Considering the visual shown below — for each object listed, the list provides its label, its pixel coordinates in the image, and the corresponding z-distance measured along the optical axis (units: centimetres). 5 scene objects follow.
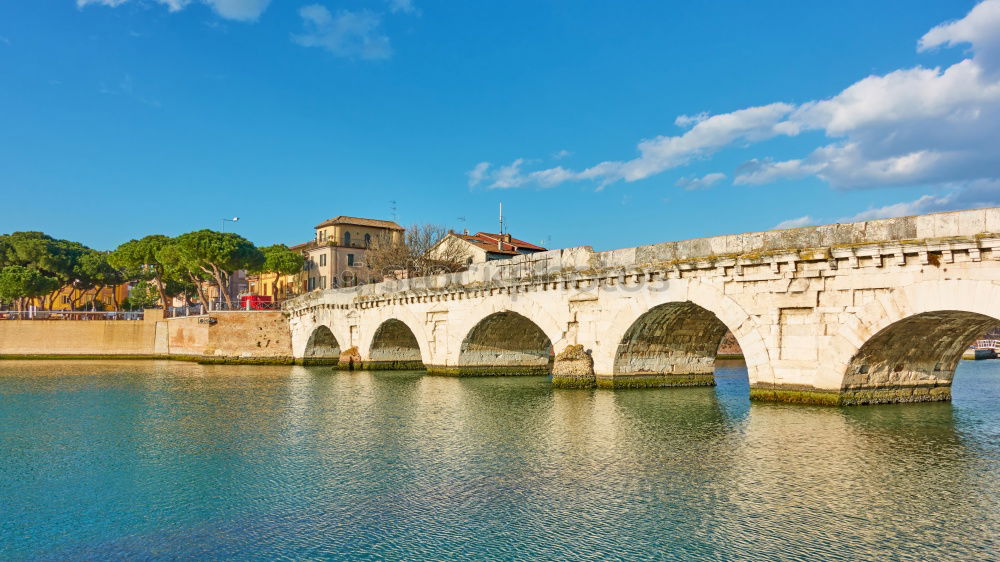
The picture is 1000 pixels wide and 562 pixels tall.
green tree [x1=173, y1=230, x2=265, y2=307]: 6444
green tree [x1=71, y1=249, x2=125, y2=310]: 7844
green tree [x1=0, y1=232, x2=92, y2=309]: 7444
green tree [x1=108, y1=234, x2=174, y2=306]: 7106
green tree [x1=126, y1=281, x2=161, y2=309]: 9600
